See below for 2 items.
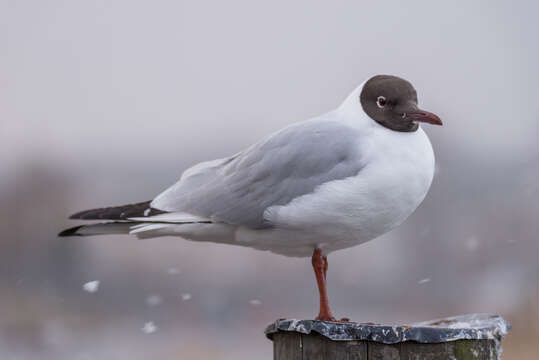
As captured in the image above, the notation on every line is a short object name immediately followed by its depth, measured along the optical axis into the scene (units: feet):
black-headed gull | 16.34
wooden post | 13.99
